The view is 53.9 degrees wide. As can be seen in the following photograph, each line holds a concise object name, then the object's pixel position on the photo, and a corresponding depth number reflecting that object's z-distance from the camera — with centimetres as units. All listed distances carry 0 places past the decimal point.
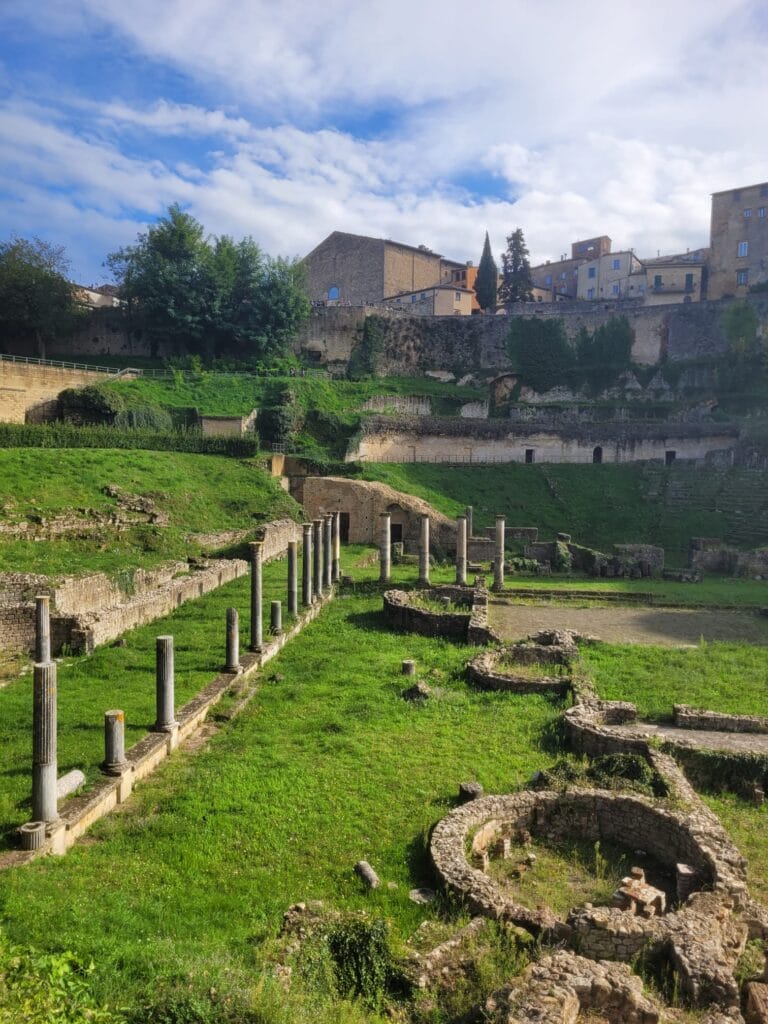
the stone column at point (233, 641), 1558
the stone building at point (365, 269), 7531
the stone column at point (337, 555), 2909
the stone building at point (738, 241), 6856
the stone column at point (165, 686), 1186
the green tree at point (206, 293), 5584
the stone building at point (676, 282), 7306
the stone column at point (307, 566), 2316
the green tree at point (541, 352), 6612
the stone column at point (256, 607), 1744
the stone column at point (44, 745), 868
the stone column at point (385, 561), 2809
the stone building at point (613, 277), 7912
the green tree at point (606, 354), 6525
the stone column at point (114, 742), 1024
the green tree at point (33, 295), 5250
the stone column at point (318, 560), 2536
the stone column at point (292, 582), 2173
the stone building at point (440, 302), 7281
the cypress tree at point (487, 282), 7475
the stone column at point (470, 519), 3904
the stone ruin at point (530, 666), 1606
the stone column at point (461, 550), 2944
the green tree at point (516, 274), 7912
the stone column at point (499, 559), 2933
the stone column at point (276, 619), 1930
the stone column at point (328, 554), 2689
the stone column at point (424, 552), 2820
